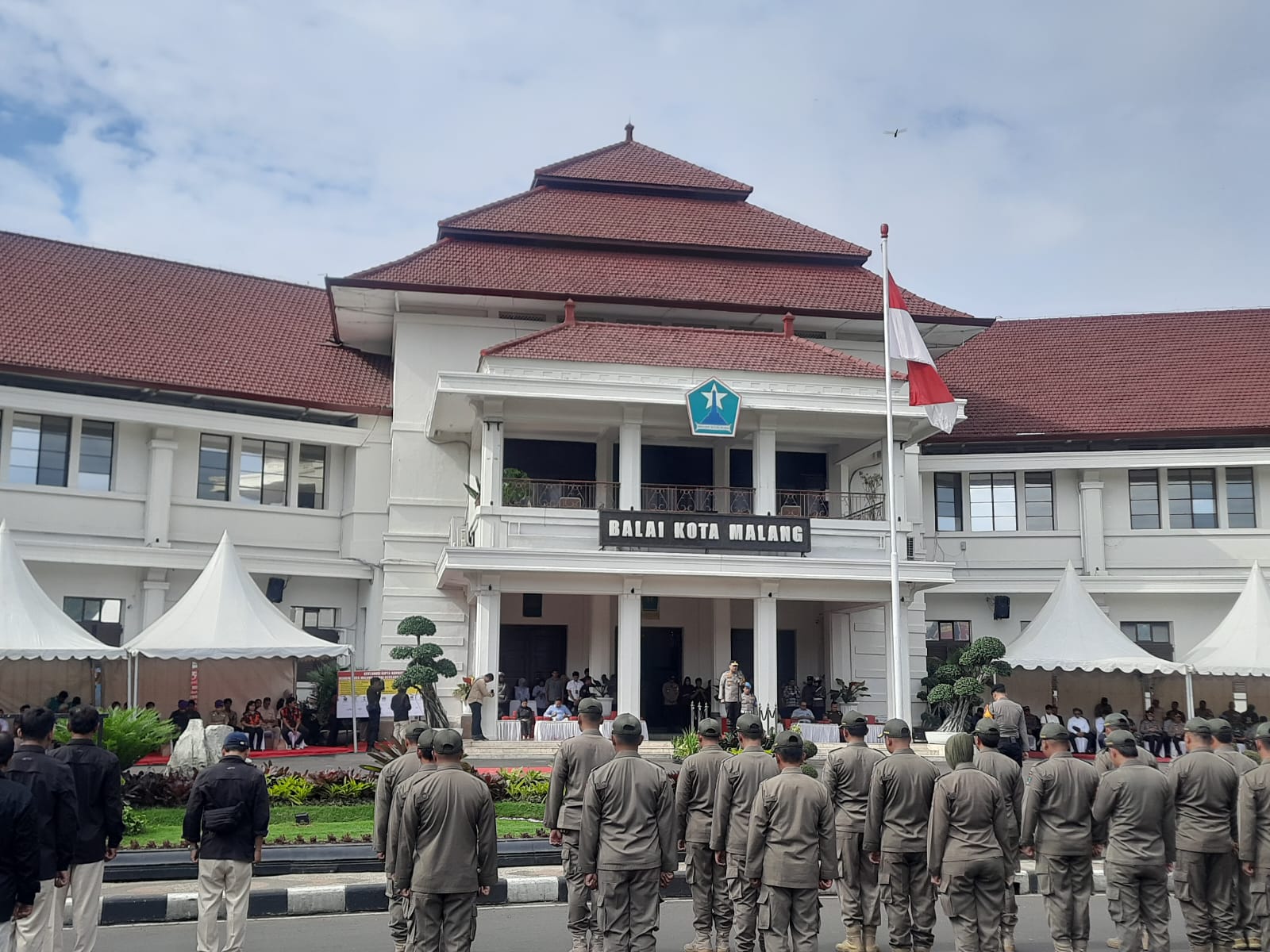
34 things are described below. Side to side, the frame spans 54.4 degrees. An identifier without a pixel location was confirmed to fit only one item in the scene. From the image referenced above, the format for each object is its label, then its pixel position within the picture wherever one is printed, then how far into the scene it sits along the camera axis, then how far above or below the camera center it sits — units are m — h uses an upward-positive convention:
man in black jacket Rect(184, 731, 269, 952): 8.32 -1.31
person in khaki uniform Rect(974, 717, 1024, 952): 9.02 -0.91
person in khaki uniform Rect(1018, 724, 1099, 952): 8.84 -1.37
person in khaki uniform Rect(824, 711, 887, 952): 9.10 -1.37
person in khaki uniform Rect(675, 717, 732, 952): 9.00 -1.42
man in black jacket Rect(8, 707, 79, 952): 7.39 -1.02
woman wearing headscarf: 8.17 -1.35
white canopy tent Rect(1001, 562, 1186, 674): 23.84 +0.15
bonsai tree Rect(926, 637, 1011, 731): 23.11 -0.61
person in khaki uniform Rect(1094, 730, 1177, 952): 8.71 -1.37
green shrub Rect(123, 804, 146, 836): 12.85 -1.88
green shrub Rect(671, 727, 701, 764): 16.45 -1.32
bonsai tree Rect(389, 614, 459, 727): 21.00 -0.49
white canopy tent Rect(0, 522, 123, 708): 18.92 +0.21
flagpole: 19.27 +0.27
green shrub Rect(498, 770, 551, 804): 15.15 -1.73
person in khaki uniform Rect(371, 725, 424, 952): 8.13 -1.13
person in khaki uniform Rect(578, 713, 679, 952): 7.92 -1.30
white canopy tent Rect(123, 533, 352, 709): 20.19 +0.23
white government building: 22.38 +4.07
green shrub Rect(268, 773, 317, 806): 14.57 -1.73
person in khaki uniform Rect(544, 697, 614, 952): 8.86 -0.95
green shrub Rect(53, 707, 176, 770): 14.02 -1.05
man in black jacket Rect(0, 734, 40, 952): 6.52 -1.12
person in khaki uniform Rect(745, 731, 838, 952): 7.94 -1.33
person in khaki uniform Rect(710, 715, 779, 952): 8.27 -1.22
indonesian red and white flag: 19.23 +4.46
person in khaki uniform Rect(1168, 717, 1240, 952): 8.95 -1.44
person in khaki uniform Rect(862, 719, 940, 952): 8.67 -1.36
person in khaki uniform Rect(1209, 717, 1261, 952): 9.15 -1.71
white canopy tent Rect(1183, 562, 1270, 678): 24.19 +0.19
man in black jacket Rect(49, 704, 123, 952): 8.20 -1.17
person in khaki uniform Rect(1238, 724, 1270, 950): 8.89 -1.31
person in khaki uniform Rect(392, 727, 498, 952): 7.35 -1.26
